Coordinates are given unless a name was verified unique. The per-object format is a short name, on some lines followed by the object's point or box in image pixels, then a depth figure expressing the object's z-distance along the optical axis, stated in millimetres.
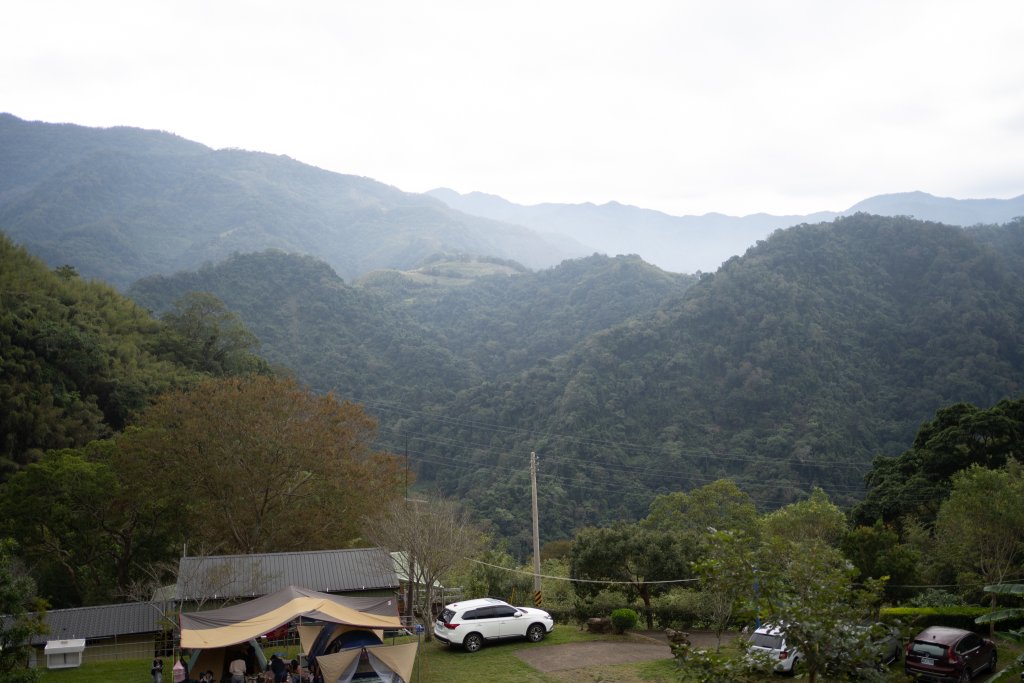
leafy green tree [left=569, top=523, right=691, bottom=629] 23703
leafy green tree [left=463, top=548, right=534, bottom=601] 27281
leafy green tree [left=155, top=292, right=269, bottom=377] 61150
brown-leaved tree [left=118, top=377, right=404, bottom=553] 29281
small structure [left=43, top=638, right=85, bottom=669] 20266
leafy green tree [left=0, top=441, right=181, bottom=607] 30203
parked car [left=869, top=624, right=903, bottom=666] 16516
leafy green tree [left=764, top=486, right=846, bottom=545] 33781
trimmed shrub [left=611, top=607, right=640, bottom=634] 21016
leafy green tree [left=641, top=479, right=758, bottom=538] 37562
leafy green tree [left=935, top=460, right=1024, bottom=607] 21750
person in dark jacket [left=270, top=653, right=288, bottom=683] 15909
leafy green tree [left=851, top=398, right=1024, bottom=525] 35812
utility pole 25000
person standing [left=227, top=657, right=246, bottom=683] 15952
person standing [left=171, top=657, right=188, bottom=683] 16109
